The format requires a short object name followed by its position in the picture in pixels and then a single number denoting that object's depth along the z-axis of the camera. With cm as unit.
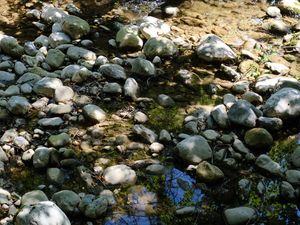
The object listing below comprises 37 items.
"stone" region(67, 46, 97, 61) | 602
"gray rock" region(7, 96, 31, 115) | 487
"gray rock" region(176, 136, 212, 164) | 431
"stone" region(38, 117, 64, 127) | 475
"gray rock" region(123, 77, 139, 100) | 526
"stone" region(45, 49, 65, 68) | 582
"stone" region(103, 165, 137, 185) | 411
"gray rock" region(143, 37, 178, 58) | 614
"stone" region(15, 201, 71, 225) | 334
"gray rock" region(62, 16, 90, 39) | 652
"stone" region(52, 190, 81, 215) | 370
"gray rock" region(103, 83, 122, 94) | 531
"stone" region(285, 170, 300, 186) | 411
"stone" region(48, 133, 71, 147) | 445
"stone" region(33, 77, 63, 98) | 522
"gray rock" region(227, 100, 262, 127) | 477
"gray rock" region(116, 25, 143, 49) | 634
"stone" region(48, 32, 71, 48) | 630
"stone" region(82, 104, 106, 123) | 487
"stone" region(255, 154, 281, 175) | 426
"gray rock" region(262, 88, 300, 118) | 488
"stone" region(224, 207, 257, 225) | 369
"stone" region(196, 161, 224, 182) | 413
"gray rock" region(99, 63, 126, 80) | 557
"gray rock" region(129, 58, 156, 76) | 569
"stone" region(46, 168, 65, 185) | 408
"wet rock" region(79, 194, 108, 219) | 367
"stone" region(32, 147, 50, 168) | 420
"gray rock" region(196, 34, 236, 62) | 610
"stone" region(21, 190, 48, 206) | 370
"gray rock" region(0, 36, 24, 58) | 596
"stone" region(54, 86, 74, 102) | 515
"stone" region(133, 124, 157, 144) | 464
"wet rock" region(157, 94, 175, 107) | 529
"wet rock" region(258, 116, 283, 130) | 479
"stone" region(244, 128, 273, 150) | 459
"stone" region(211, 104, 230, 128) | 485
